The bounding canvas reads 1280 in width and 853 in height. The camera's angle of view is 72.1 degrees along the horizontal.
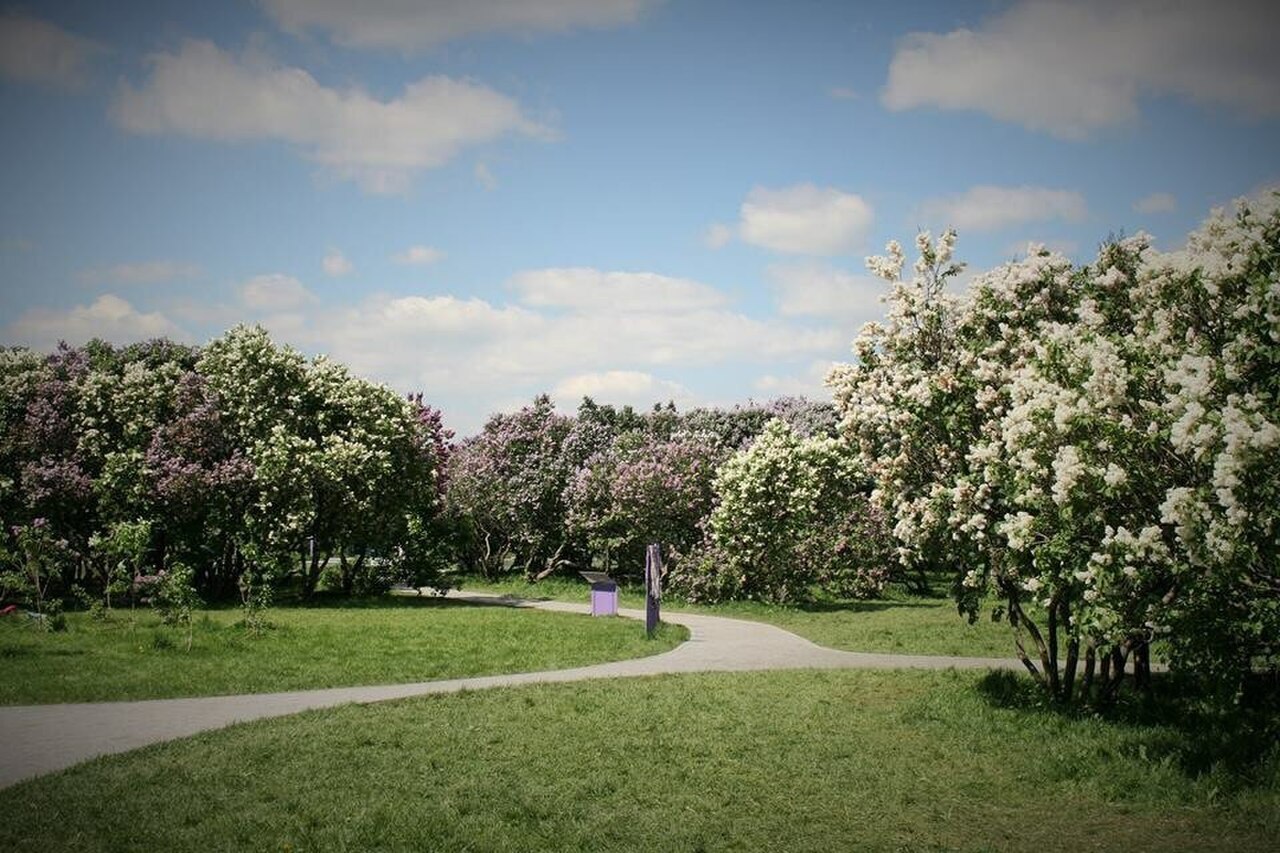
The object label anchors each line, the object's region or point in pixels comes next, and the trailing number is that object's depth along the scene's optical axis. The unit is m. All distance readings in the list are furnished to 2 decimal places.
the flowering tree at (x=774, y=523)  31.42
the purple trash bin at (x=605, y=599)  28.23
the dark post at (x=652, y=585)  21.98
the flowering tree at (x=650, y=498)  37.94
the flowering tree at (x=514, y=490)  44.53
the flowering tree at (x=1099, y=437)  7.87
